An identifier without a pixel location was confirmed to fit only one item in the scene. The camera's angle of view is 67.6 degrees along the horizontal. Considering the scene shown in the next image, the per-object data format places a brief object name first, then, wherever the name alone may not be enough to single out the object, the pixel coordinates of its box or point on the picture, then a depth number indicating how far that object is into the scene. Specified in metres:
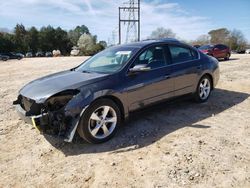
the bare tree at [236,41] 48.94
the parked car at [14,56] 38.66
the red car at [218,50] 13.15
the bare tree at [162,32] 42.18
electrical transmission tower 28.33
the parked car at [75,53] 46.33
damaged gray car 2.78
